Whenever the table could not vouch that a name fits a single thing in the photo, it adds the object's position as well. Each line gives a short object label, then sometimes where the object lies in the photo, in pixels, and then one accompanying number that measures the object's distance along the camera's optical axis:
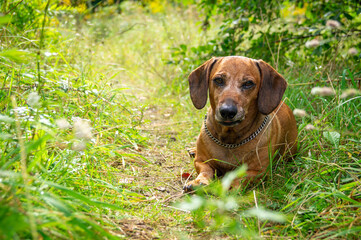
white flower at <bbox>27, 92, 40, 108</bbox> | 1.45
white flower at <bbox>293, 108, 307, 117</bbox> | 1.53
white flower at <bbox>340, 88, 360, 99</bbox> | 1.49
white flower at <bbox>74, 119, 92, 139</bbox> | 1.46
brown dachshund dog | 1.70
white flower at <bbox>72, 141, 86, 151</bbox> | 1.47
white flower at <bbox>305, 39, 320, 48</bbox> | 1.58
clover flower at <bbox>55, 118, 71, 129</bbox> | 1.44
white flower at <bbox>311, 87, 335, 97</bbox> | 1.49
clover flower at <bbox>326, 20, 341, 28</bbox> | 1.62
